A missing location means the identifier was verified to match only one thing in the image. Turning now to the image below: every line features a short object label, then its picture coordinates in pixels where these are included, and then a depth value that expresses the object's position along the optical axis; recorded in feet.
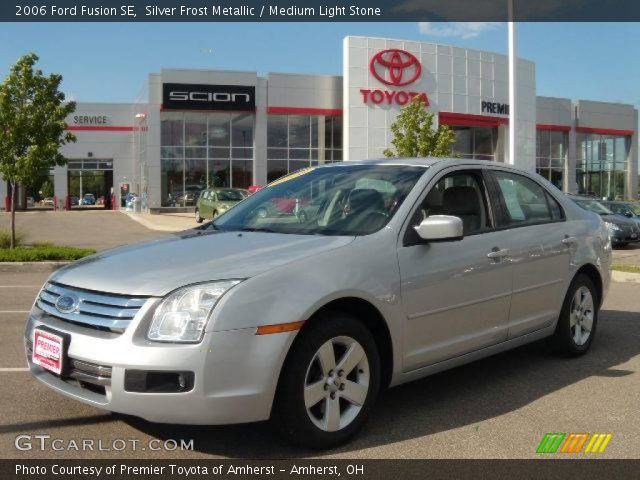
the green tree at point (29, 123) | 49.78
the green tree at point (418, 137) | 87.86
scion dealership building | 123.65
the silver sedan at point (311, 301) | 10.62
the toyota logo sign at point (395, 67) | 123.65
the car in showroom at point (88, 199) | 170.09
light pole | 57.00
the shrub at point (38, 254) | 44.04
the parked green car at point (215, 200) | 91.56
